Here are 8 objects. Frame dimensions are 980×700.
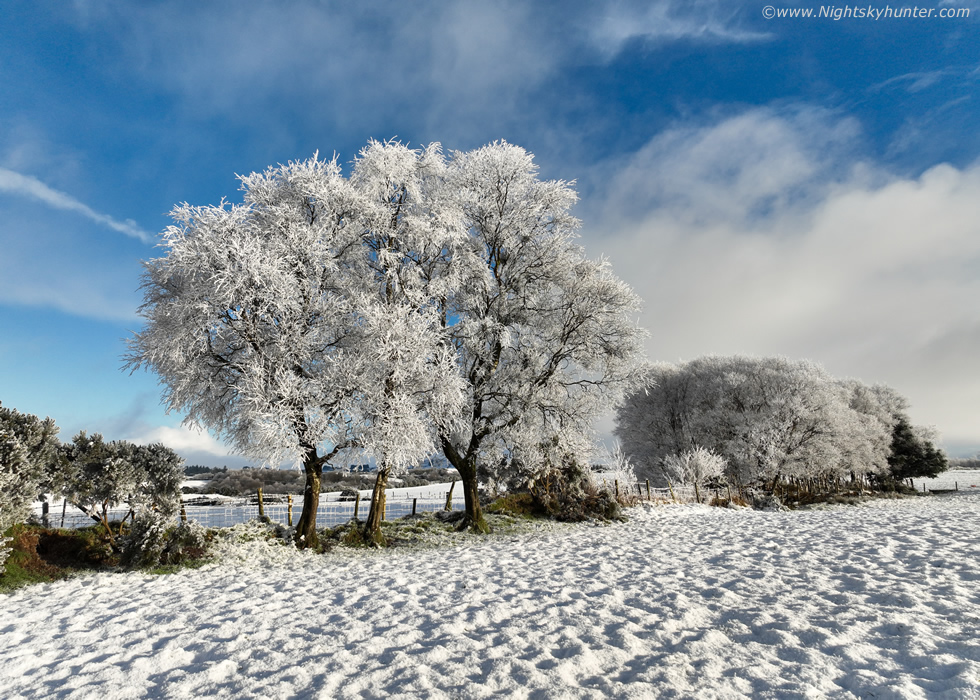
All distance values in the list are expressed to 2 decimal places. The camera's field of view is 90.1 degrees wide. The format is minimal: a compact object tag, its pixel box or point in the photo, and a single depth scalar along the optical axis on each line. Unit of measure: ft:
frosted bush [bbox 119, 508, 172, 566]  36.22
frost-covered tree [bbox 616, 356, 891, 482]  116.37
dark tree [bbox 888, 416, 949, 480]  154.40
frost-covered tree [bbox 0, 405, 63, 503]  32.89
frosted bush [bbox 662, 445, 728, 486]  93.20
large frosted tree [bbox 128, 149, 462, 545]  39.81
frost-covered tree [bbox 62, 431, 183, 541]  38.99
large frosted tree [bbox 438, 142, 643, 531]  54.29
